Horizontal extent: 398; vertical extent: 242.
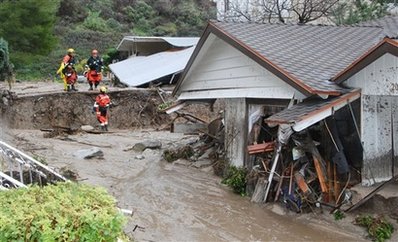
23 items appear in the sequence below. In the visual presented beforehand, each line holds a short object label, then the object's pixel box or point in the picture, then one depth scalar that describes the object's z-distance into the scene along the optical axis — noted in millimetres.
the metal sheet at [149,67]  23406
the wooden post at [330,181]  9398
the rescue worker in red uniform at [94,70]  21172
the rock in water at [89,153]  14125
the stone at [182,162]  13992
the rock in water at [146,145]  15938
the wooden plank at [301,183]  9336
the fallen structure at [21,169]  6988
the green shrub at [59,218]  4406
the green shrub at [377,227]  8055
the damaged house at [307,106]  9031
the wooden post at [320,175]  9336
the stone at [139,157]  14774
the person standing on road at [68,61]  20156
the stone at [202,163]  13556
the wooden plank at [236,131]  11867
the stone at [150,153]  15266
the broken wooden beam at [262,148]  10055
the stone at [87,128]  19797
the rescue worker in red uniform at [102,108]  18717
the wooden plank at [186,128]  17423
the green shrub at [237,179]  10992
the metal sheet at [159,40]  27906
